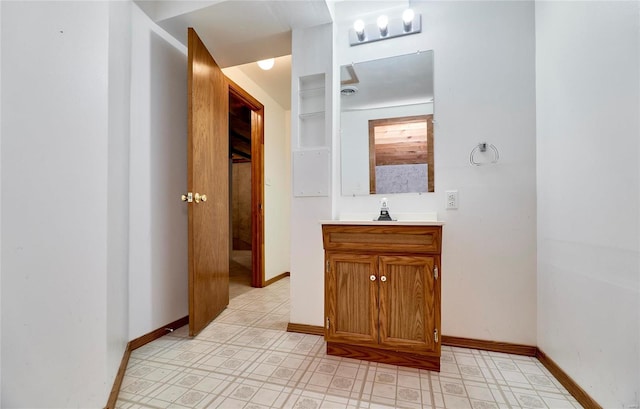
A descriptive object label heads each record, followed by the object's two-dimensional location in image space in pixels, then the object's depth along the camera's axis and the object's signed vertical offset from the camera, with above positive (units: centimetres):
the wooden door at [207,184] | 194 +15
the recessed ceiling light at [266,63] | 257 +129
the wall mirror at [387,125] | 192 +56
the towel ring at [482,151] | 175 +32
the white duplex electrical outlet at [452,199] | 181 +3
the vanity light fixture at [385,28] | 192 +124
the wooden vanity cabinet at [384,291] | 150 -49
